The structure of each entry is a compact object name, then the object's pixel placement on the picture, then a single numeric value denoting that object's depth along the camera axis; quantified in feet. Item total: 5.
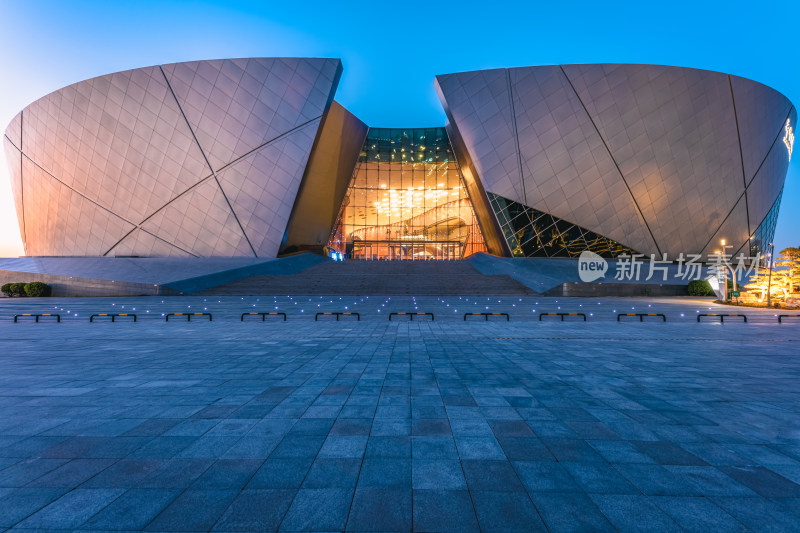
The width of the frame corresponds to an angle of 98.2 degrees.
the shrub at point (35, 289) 82.02
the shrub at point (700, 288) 84.17
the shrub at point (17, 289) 82.19
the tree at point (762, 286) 68.08
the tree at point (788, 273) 65.46
